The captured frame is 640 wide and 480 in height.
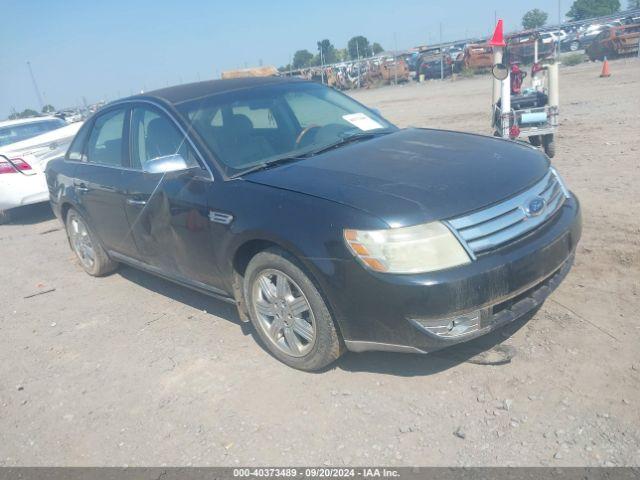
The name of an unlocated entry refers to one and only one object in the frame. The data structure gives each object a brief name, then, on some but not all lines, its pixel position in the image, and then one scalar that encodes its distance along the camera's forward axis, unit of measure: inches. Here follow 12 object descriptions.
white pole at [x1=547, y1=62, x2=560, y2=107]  315.9
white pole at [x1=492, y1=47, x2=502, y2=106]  295.4
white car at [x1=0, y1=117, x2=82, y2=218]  326.6
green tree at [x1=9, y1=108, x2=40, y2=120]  1374.8
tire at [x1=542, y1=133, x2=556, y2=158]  318.0
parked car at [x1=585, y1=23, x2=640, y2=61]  1012.5
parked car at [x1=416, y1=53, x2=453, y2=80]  1306.6
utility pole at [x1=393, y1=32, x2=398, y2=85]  1371.8
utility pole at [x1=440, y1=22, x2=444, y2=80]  1243.7
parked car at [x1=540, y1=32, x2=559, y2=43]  1167.7
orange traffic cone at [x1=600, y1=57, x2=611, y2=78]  764.0
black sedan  112.1
